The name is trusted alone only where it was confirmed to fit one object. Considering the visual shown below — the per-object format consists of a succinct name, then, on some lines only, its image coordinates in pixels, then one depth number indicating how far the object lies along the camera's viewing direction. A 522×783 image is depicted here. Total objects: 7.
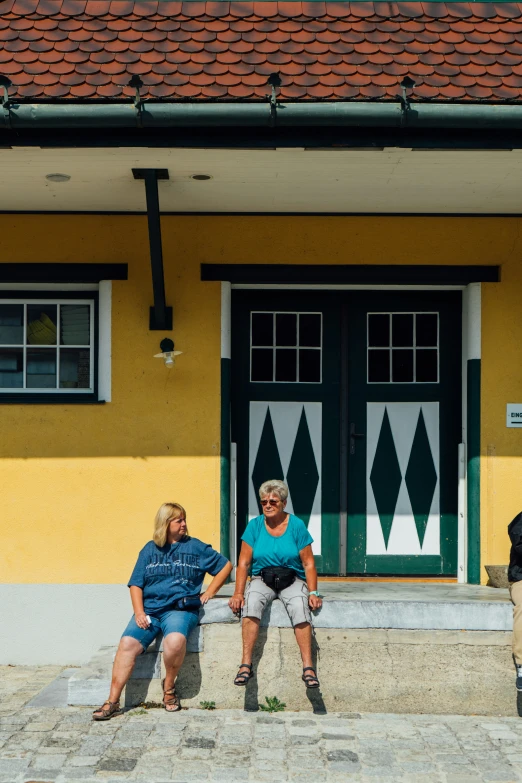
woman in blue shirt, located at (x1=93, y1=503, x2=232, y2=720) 6.37
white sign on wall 7.94
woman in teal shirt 6.49
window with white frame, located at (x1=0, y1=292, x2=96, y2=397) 8.06
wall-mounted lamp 7.74
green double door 8.24
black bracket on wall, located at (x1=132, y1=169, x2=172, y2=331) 6.98
